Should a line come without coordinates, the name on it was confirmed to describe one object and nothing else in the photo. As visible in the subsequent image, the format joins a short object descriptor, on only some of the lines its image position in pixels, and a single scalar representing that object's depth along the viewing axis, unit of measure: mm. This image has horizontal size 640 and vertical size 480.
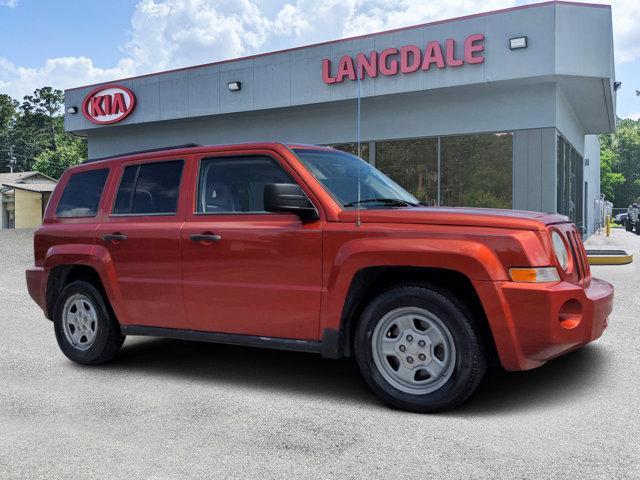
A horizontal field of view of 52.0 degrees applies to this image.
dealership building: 14898
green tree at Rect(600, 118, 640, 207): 80438
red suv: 4168
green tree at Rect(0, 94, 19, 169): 96500
